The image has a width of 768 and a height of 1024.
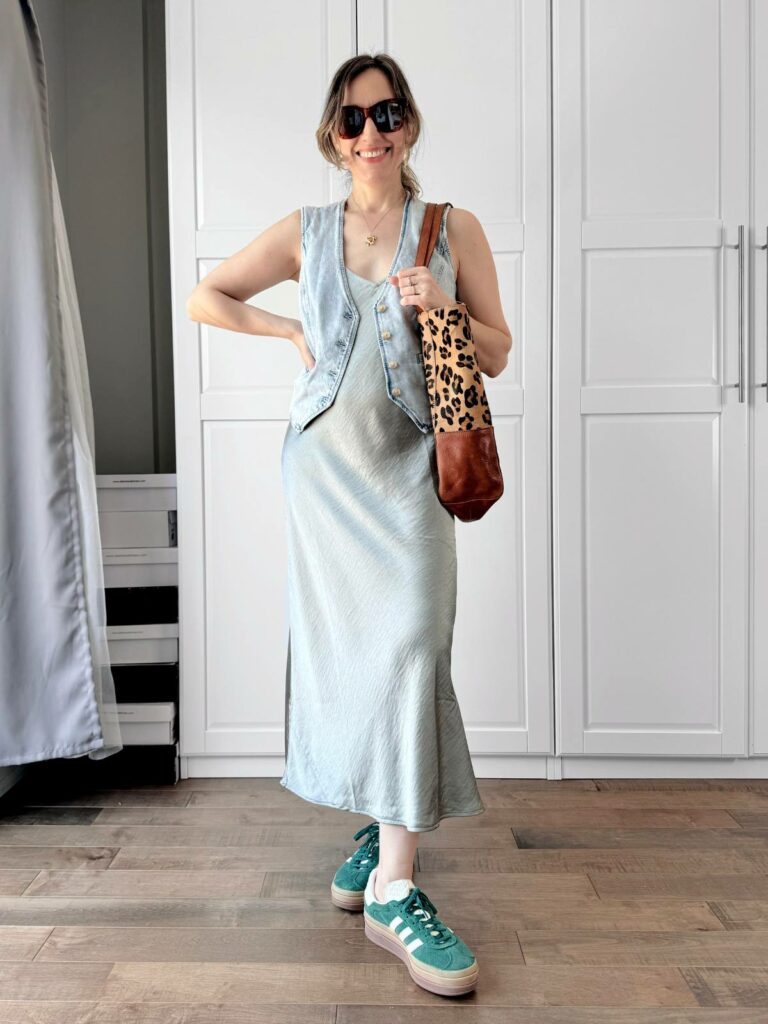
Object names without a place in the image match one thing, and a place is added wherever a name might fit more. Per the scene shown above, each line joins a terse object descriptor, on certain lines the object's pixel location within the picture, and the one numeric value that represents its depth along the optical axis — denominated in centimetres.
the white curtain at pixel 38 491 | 211
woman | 152
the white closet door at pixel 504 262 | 238
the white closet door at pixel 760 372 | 236
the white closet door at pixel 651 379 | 237
